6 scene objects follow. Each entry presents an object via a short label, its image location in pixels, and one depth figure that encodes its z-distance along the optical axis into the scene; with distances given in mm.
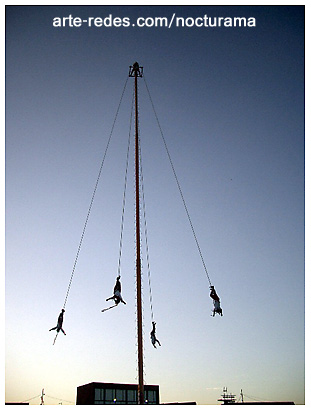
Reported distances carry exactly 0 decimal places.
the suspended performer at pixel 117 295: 29578
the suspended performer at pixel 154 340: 33375
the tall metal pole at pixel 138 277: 29159
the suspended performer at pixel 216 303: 30812
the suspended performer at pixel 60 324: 29769
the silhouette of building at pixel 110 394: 49594
